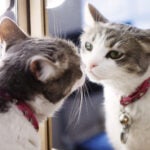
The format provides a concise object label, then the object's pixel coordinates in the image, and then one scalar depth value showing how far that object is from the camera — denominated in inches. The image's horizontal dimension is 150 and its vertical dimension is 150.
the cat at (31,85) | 19.6
